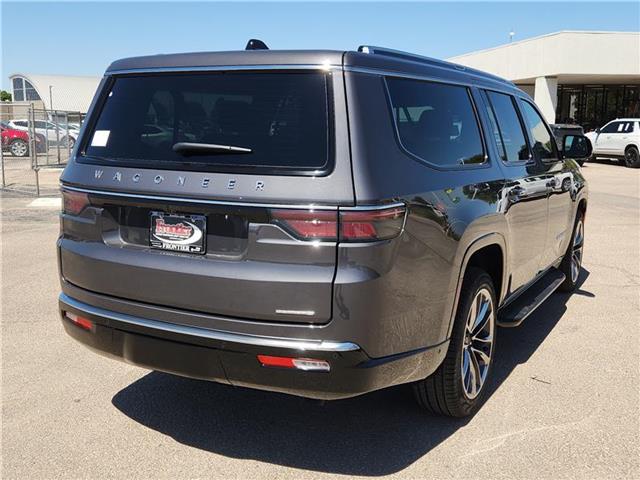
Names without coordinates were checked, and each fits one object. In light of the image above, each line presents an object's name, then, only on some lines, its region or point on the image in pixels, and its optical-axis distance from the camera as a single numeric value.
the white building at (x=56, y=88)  61.78
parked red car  25.95
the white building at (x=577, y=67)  29.17
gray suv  2.67
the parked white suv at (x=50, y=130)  24.20
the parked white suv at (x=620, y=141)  24.48
